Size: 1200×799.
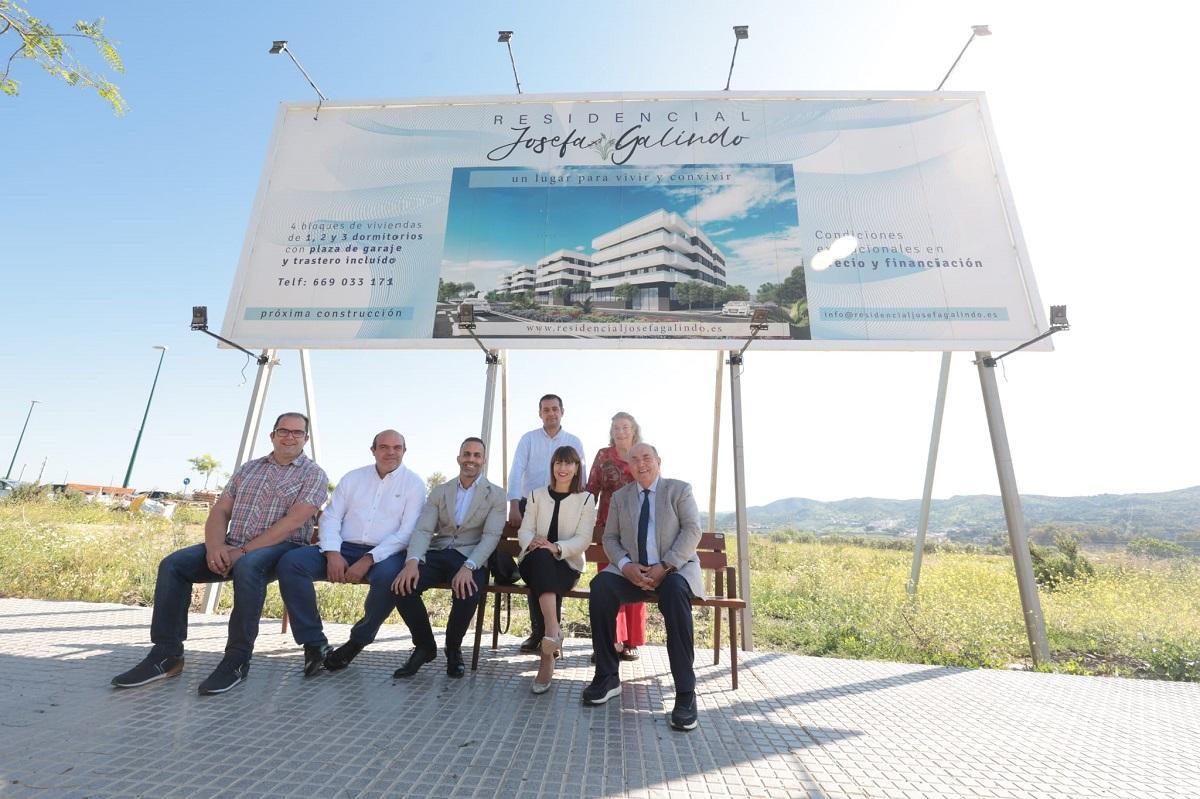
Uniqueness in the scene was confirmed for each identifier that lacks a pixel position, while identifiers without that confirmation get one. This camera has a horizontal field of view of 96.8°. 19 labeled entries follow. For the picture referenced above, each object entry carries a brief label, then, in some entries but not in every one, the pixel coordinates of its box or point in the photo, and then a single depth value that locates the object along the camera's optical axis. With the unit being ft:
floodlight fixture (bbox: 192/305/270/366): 17.44
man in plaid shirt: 9.75
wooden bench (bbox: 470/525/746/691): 10.71
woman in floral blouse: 13.19
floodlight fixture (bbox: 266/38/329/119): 20.42
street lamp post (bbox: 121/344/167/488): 77.77
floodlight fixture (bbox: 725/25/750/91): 19.80
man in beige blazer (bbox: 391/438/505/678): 10.84
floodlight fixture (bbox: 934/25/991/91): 19.27
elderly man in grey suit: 9.48
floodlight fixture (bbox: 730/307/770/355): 16.60
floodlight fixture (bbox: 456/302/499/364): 17.37
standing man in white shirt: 14.46
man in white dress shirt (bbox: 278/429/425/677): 10.51
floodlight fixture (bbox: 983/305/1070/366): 15.94
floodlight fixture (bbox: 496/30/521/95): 20.47
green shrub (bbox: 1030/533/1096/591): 28.52
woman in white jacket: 10.98
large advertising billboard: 17.40
